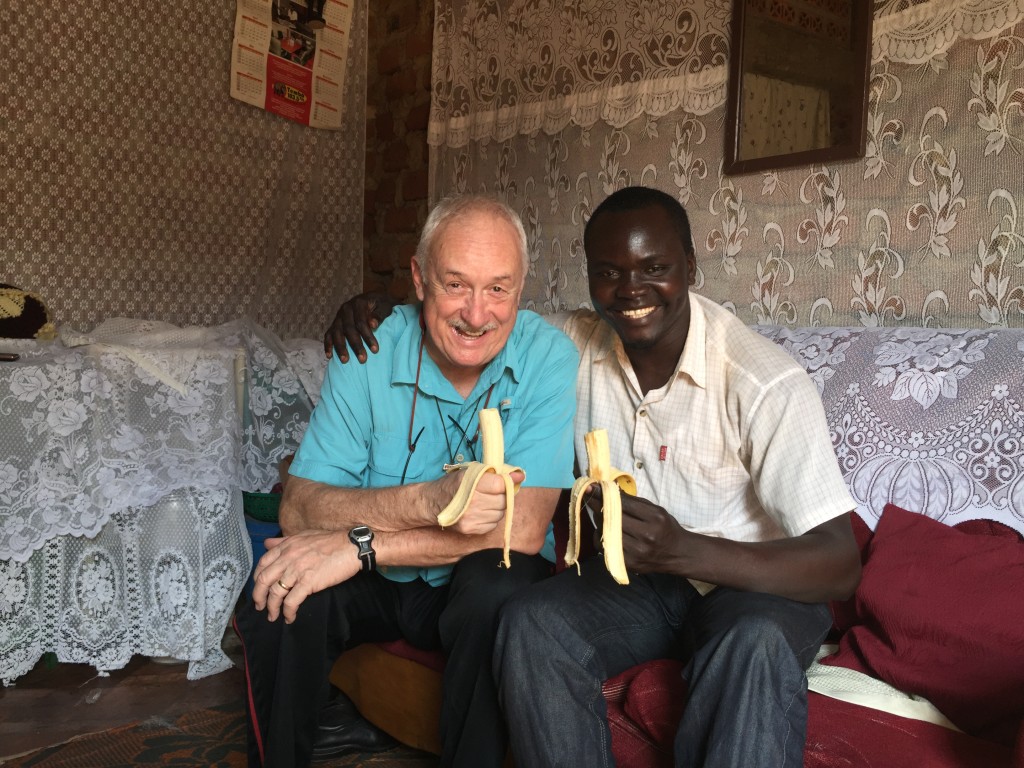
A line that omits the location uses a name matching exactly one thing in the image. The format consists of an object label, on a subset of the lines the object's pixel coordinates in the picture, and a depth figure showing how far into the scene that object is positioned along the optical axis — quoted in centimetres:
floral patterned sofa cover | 135
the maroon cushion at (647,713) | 141
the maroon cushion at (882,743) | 126
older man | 159
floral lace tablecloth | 232
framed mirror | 210
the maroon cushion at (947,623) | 136
